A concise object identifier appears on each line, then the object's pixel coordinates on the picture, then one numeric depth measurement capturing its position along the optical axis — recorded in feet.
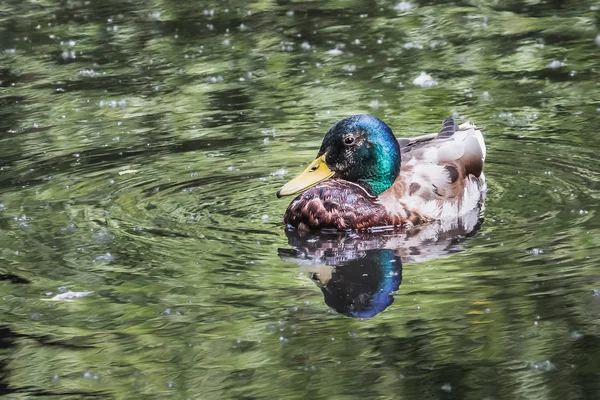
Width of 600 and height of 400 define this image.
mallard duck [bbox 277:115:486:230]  60.13
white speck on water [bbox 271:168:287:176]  68.23
